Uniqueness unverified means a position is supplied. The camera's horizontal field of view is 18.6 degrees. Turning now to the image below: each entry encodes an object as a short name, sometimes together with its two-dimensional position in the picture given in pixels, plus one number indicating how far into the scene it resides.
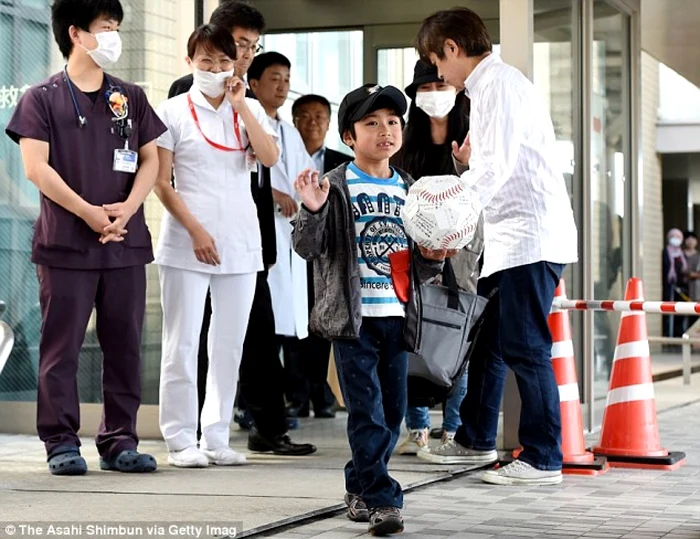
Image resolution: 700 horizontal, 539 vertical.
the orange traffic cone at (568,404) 9.13
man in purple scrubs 8.52
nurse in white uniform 9.03
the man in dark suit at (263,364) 9.77
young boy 6.72
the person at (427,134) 9.73
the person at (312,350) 12.27
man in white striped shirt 8.23
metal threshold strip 6.58
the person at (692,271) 34.50
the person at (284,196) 10.69
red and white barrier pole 9.00
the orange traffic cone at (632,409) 9.51
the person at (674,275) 33.58
